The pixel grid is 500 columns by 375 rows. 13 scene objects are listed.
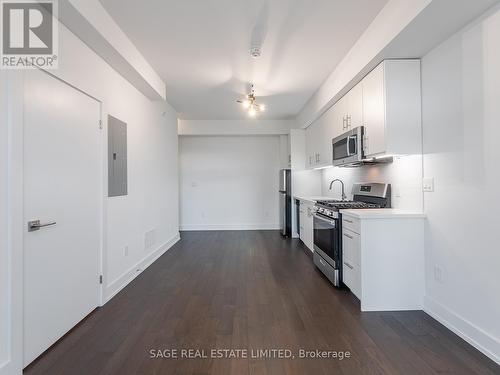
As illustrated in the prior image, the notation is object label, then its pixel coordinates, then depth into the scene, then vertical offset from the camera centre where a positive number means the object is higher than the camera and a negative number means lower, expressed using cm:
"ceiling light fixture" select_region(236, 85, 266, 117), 407 +139
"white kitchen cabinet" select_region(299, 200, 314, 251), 436 -63
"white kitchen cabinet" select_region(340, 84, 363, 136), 302 +99
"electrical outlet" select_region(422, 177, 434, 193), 236 +4
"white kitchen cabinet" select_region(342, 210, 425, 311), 244 -71
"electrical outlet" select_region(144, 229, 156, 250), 374 -74
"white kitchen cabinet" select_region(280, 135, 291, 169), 623 +92
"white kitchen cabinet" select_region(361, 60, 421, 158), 247 +78
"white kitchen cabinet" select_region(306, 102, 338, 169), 400 +85
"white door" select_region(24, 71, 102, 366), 176 -14
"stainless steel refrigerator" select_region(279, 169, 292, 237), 564 -27
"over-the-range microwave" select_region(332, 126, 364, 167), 293 +50
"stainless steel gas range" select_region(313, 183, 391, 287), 295 -42
